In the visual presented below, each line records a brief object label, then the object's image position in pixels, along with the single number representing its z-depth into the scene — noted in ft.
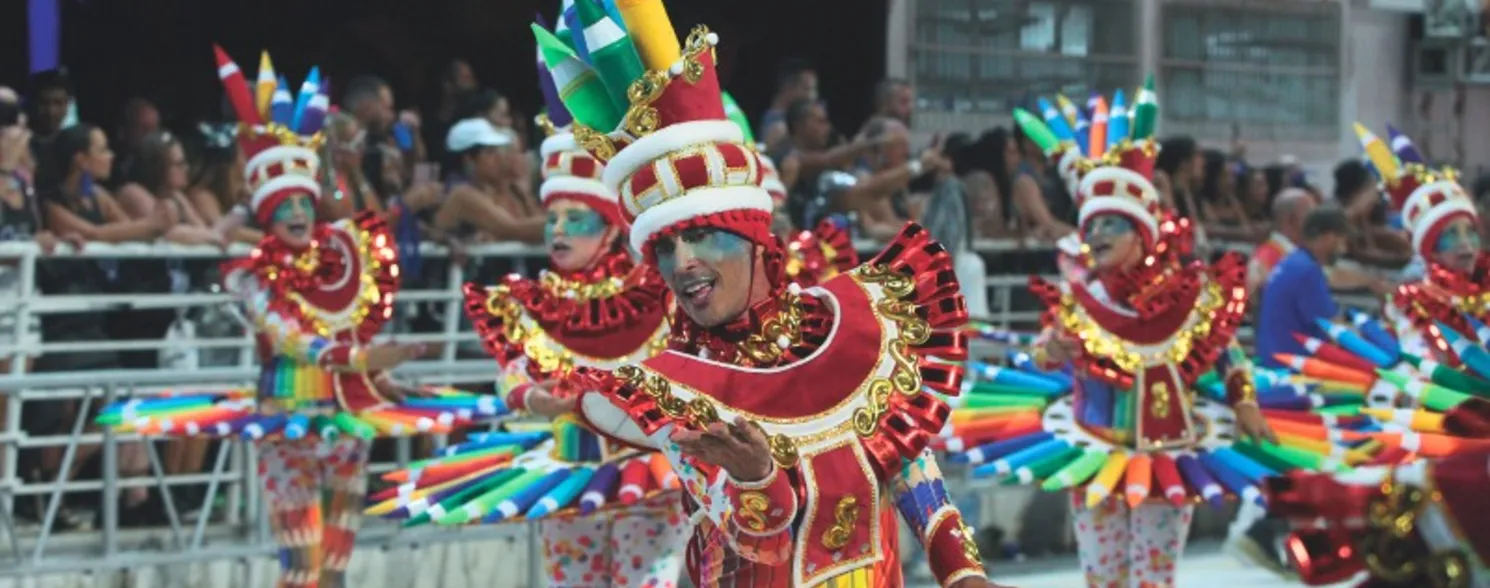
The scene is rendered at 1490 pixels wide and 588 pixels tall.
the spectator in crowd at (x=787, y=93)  69.56
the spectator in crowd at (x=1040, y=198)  75.25
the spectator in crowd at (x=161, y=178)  57.52
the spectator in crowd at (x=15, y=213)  52.70
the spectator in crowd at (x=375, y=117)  60.80
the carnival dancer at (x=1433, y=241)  53.16
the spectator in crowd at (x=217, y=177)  59.67
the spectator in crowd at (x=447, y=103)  65.10
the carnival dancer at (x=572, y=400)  38.29
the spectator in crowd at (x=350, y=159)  57.67
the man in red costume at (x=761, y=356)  26.76
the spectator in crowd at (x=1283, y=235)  70.54
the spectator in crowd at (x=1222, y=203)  84.94
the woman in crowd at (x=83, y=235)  54.90
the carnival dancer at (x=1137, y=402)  44.91
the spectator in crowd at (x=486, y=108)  62.49
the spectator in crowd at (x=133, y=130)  58.54
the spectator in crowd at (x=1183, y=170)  82.53
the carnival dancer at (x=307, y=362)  48.93
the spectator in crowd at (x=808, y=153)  66.85
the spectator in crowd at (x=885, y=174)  68.23
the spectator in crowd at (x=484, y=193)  61.41
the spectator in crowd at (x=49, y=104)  58.34
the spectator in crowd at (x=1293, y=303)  63.05
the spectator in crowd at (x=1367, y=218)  83.46
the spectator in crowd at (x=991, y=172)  75.41
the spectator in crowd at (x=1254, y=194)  88.58
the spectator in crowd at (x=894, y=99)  71.46
